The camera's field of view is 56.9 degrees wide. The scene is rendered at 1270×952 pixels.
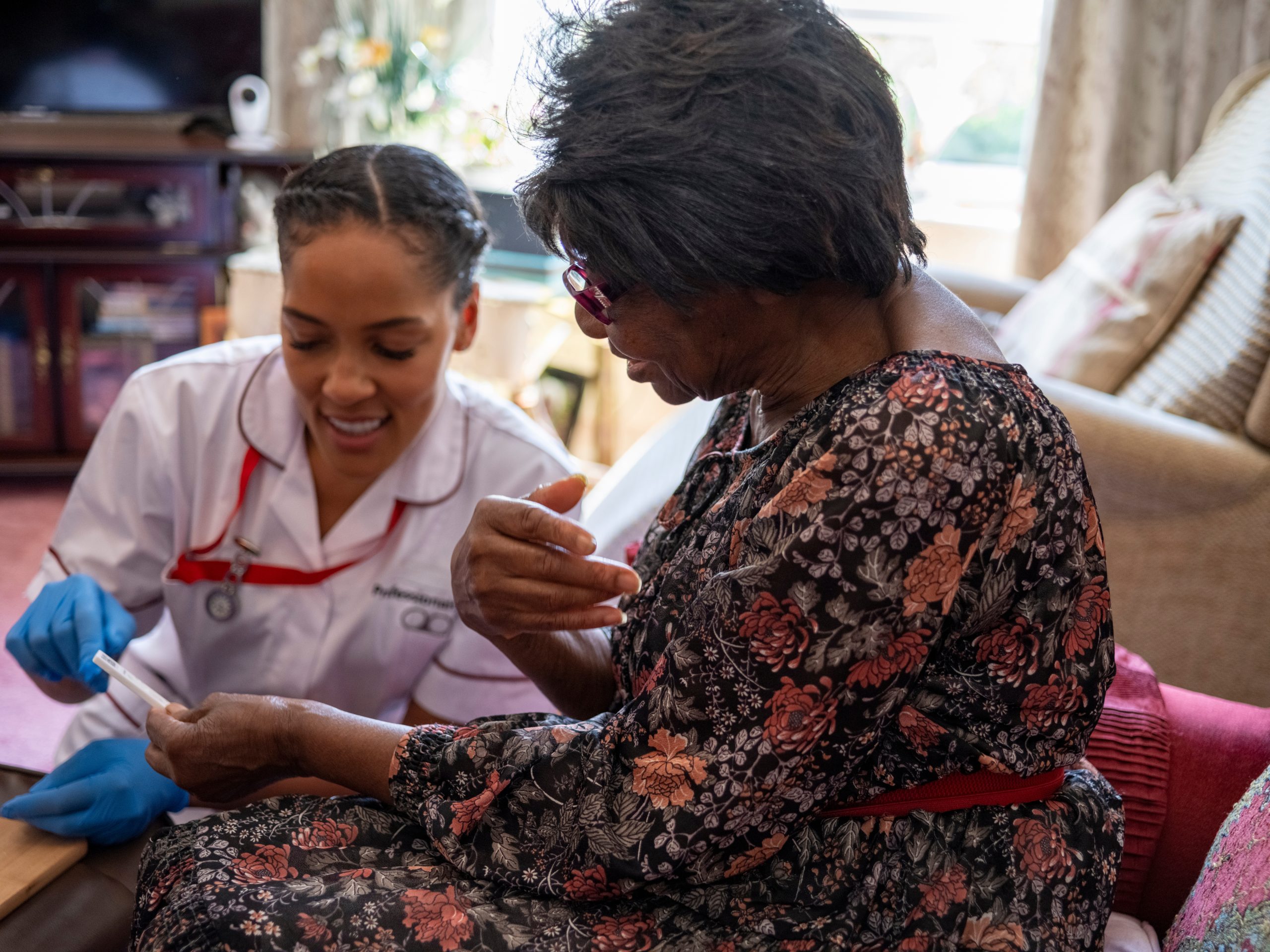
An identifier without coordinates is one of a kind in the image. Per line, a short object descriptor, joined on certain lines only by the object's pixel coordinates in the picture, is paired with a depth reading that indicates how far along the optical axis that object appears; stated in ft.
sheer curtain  9.90
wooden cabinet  10.24
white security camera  11.18
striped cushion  6.19
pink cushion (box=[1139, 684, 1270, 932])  3.63
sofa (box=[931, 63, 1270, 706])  5.87
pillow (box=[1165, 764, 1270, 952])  2.78
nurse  4.30
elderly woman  2.61
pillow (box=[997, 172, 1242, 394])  6.95
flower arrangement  11.32
